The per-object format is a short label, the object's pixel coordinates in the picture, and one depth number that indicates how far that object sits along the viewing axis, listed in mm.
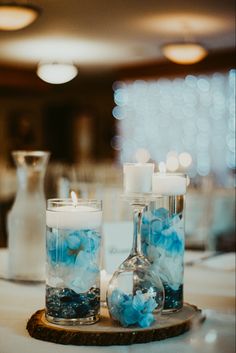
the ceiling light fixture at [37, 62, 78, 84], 5621
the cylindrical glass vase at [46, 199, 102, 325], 1064
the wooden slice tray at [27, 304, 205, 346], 1027
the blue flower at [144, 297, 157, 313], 1064
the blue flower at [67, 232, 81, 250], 1068
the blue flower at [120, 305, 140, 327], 1061
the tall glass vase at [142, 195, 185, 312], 1170
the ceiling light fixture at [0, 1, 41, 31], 5285
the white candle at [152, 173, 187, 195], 1202
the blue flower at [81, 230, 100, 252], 1072
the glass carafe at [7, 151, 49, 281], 1452
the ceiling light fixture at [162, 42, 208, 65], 6766
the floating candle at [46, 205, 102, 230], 1068
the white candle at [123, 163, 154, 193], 1118
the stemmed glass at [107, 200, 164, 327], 1061
